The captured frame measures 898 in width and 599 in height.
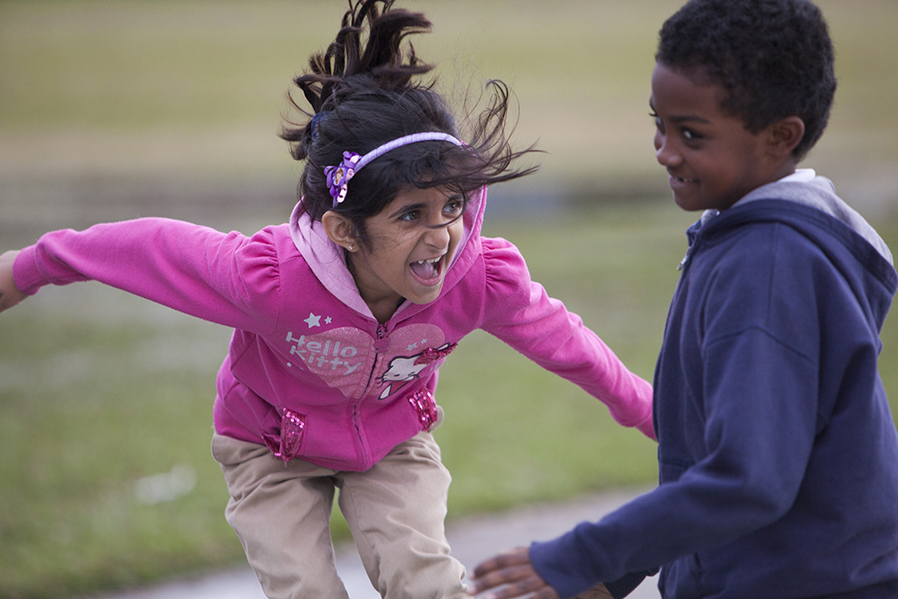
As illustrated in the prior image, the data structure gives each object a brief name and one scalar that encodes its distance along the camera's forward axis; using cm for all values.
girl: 494
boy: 463
